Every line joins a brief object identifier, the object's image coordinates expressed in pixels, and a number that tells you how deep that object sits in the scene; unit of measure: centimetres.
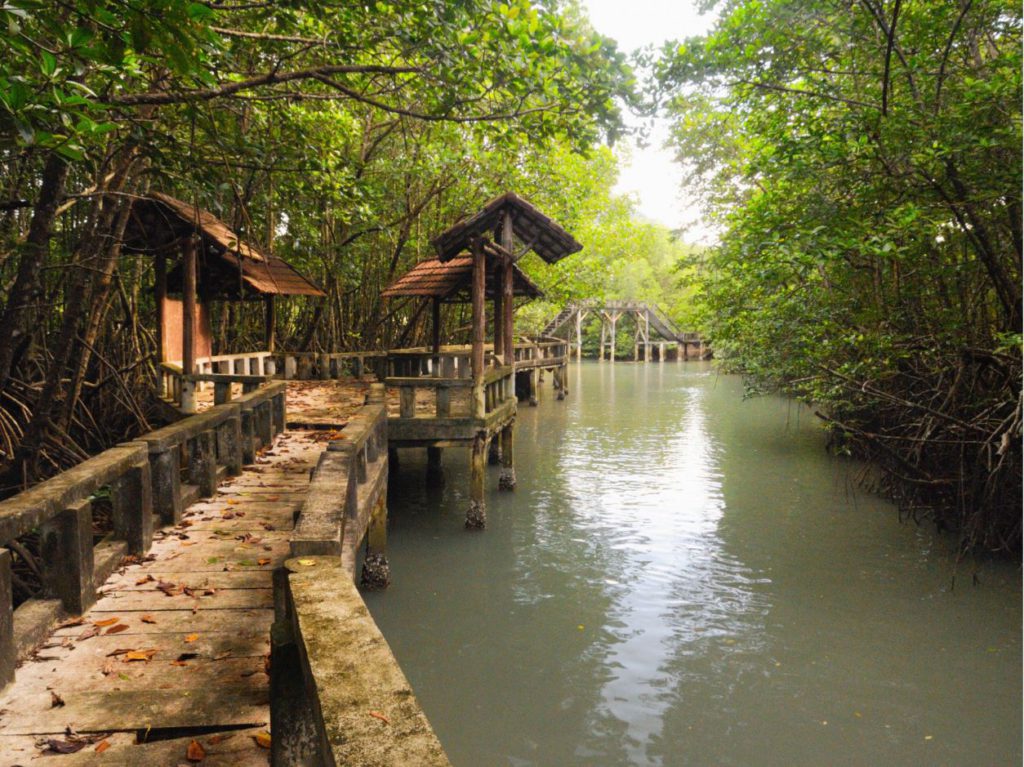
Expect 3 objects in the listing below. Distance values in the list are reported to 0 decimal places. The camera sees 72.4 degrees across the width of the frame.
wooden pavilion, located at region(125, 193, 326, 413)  980
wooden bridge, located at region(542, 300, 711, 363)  4238
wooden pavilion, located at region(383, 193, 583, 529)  975
